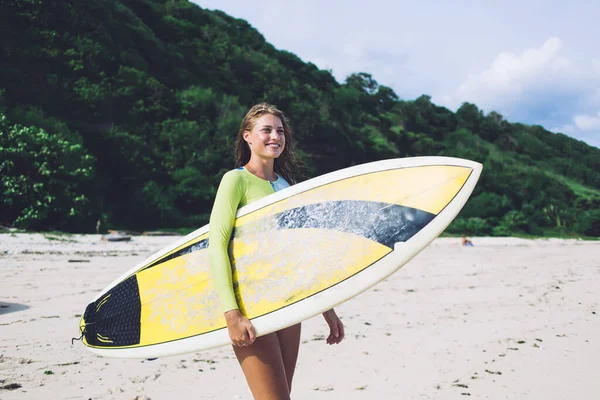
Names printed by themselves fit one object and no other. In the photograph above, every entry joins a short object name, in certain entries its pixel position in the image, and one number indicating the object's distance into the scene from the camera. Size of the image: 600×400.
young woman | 1.50
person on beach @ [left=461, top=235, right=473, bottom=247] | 18.14
